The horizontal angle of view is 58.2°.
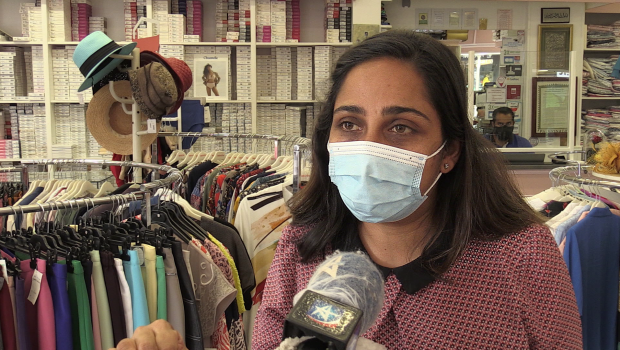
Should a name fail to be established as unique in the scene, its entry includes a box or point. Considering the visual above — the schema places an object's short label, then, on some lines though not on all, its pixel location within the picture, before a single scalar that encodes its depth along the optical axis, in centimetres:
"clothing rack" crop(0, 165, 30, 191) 297
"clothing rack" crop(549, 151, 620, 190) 205
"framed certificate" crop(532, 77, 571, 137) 480
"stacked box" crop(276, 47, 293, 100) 525
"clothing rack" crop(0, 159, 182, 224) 154
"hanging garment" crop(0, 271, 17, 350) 138
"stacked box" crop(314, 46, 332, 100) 515
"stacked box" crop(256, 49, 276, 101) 535
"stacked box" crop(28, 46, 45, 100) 505
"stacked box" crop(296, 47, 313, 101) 522
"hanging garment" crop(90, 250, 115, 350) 152
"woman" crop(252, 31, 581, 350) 101
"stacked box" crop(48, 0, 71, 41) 499
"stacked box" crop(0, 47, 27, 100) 505
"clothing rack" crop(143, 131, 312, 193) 236
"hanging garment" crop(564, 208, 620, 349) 205
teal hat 266
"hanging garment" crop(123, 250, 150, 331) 155
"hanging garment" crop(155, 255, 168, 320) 161
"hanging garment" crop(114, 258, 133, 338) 156
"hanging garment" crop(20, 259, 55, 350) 142
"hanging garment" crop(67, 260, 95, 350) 147
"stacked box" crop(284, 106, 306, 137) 524
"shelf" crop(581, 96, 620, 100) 591
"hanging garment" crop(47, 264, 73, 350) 144
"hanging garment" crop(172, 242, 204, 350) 167
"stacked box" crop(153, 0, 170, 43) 504
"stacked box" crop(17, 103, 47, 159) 514
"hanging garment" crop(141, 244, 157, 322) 160
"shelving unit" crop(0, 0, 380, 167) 504
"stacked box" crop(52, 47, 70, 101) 506
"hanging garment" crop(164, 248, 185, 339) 163
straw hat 301
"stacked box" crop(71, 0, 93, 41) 516
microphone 52
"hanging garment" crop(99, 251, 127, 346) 154
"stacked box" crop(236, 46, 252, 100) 523
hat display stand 286
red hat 300
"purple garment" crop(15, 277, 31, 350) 139
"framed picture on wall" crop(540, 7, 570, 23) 589
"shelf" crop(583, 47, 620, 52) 589
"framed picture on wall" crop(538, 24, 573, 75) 590
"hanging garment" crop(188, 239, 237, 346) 181
